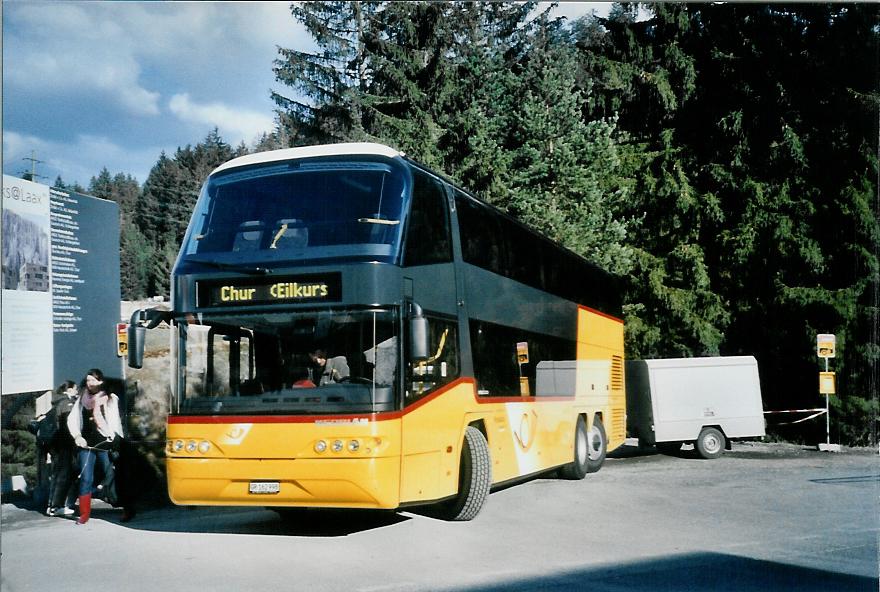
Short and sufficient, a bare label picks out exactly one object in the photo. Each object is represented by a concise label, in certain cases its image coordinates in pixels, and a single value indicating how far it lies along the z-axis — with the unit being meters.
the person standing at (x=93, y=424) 10.23
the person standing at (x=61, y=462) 10.76
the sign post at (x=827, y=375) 12.78
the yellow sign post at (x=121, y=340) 11.97
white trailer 16.19
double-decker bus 7.96
